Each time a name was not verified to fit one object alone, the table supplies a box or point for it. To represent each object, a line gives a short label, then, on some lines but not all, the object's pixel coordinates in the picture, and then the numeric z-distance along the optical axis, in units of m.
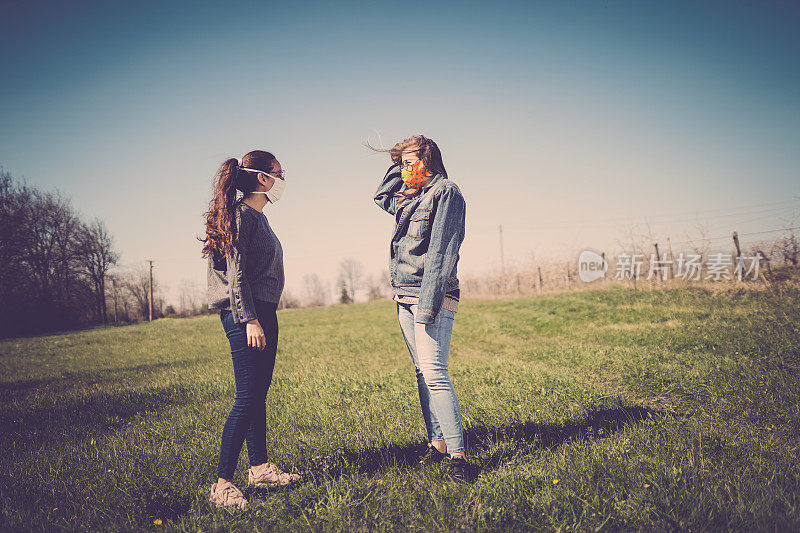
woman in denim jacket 2.78
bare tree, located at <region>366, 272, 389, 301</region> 63.72
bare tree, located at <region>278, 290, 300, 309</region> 58.31
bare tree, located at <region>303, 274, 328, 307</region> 90.94
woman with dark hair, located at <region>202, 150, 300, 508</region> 2.64
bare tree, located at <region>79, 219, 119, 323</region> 41.12
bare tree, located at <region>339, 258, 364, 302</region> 84.88
